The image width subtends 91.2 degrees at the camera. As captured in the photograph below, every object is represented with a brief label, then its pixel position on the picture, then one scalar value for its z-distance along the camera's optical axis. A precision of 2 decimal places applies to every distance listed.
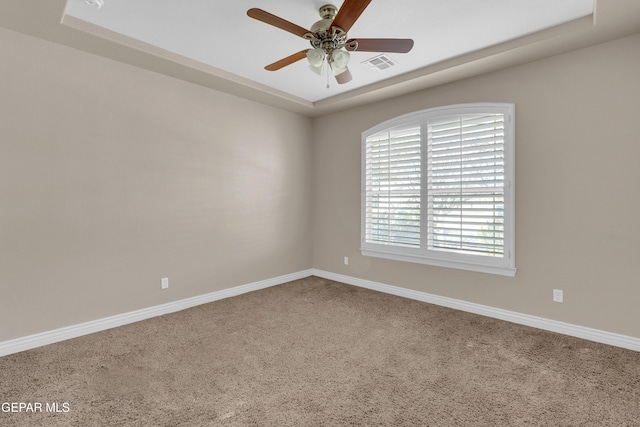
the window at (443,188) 3.20
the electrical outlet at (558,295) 2.89
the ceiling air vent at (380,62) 3.10
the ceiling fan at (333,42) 2.02
